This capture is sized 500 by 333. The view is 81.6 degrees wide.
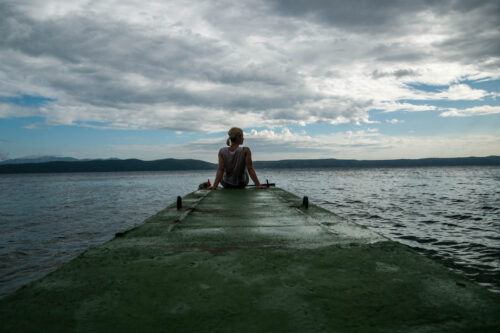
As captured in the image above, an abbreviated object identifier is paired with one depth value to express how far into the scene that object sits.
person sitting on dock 9.13
